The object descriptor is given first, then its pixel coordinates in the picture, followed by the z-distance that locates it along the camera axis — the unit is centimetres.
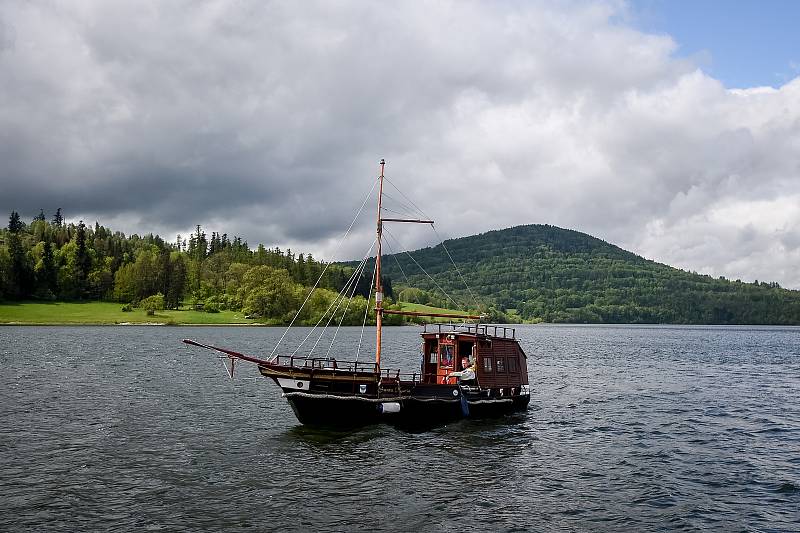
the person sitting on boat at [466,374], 4350
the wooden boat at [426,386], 3784
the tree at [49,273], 19229
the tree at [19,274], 18262
